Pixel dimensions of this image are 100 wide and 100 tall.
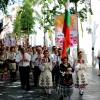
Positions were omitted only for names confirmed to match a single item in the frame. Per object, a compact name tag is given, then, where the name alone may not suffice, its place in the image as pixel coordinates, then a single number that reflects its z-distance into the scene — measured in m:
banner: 12.19
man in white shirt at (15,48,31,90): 13.29
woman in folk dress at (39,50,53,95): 11.37
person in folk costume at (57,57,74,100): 9.98
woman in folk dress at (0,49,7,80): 16.50
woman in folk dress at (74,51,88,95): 11.61
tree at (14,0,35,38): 46.36
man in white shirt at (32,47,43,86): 12.87
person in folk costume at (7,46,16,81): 16.78
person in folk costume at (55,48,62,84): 13.03
